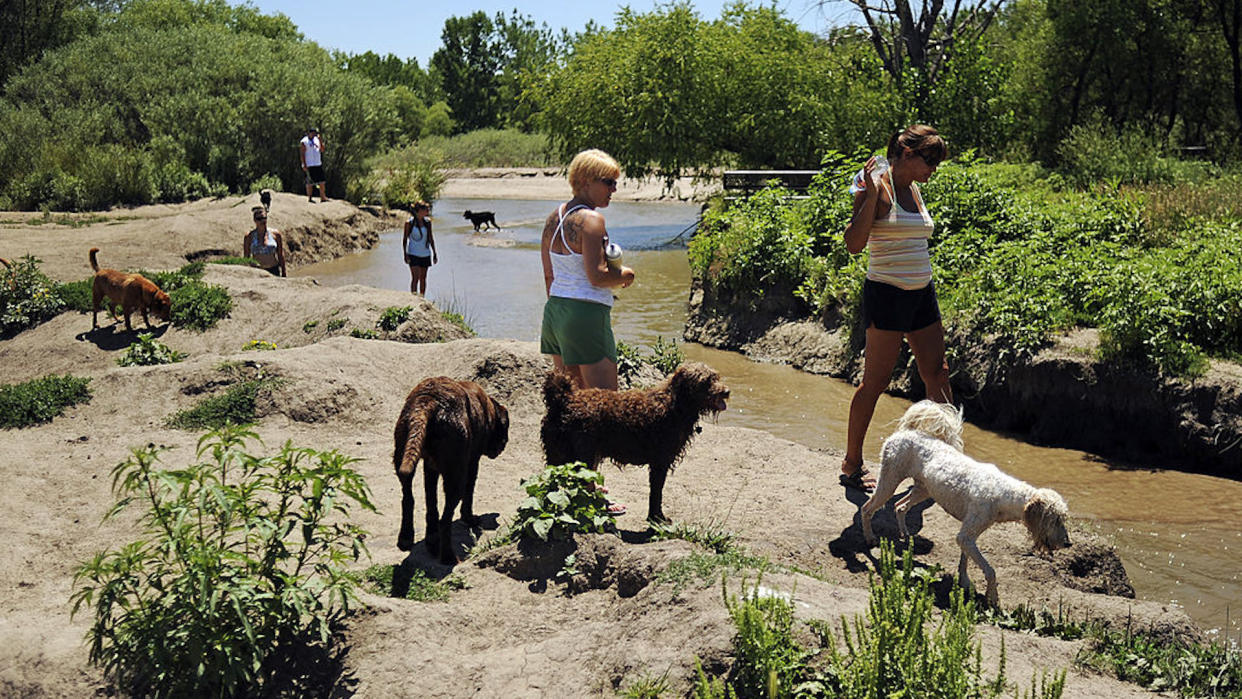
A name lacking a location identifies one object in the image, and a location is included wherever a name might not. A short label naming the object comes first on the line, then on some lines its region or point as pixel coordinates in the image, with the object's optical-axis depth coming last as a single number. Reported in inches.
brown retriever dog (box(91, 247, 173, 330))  473.7
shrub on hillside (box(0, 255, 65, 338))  508.4
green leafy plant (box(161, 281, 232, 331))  496.7
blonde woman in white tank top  238.7
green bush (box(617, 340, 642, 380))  400.2
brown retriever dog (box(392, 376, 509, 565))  210.1
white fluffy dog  202.1
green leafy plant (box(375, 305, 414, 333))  455.5
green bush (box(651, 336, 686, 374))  428.0
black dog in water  1125.1
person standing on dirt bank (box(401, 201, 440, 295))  575.3
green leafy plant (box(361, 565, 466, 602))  199.3
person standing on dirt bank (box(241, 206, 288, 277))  650.8
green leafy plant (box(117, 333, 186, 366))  417.1
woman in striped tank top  245.3
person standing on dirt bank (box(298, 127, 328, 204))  988.6
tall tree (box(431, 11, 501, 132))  3481.8
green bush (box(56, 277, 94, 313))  522.6
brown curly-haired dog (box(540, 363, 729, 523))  223.5
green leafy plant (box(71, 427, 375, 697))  149.6
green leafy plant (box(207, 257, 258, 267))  649.6
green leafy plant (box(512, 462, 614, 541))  210.1
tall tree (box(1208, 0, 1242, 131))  796.0
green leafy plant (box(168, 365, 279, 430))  320.3
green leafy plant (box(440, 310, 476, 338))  489.2
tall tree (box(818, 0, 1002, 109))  812.6
